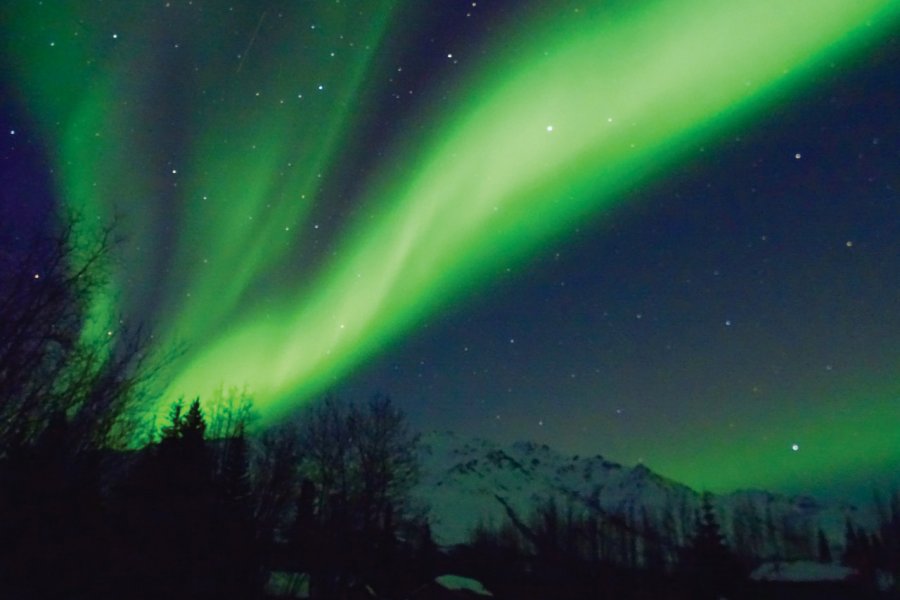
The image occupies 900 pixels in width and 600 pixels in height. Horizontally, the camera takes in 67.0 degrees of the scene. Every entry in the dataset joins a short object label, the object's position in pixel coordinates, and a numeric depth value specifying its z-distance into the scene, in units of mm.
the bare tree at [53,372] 10781
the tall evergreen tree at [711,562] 38750
